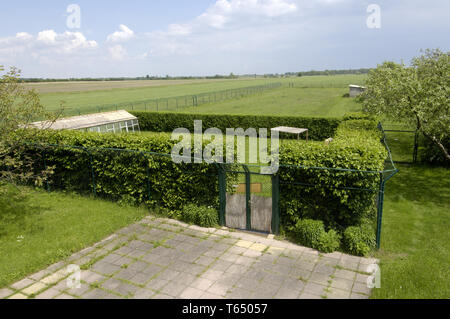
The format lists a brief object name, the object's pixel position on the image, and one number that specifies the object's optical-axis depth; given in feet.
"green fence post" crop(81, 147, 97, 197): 38.16
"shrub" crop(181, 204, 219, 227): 31.12
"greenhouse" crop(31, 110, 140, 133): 75.83
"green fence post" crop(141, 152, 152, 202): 34.42
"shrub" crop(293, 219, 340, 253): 26.07
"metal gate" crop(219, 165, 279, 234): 28.84
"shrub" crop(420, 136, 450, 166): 49.98
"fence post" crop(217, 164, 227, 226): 30.01
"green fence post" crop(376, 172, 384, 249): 25.13
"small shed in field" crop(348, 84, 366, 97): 167.67
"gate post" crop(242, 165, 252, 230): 28.15
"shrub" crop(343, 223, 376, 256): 25.49
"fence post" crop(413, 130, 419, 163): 52.05
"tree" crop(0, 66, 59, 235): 32.73
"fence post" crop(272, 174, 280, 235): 28.37
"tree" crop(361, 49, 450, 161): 36.14
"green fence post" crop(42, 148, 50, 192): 42.26
